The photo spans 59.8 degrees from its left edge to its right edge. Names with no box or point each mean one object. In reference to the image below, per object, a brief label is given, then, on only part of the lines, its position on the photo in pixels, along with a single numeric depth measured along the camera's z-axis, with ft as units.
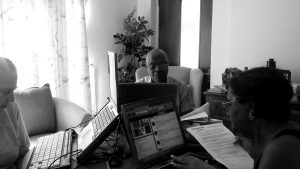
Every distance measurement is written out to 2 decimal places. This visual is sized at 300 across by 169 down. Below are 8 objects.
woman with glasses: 2.71
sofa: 7.79
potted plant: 12.93
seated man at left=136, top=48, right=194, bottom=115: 7.50
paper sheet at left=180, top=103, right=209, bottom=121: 5.25
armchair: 10.71
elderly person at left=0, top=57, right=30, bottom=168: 3.92
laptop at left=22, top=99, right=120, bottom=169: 3.65
